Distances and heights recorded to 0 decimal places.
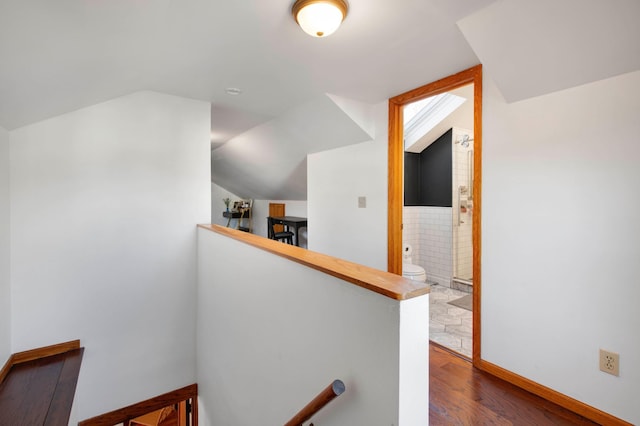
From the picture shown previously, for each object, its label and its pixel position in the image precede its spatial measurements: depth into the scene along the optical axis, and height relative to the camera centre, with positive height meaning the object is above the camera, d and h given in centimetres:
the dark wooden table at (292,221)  512 -19
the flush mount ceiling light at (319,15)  143 +99
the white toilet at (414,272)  341 -71
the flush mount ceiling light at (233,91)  269 +114
